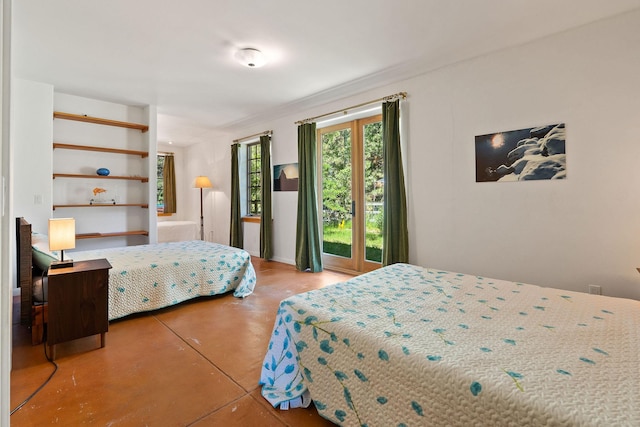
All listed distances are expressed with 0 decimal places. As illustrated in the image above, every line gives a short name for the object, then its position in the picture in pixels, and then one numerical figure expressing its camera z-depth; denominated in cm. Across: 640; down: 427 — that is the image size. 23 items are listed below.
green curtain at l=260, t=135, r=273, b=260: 549
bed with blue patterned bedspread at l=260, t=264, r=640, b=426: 99
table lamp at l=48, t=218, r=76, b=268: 233
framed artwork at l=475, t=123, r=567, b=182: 274
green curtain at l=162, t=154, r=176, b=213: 787
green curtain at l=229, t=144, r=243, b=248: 622
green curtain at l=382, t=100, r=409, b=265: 369
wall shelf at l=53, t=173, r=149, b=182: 432
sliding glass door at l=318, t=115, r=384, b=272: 429
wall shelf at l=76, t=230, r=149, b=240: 444
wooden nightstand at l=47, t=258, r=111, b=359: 217
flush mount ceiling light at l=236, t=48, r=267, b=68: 308
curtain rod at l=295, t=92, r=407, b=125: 370
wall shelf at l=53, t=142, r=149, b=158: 430
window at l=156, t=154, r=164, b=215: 781
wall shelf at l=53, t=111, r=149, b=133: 430
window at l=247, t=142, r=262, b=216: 621
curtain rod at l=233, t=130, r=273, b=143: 551
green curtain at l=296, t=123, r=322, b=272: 474
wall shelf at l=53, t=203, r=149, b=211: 436
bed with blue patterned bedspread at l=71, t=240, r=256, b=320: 287
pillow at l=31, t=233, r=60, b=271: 260
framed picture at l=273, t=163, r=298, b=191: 513
